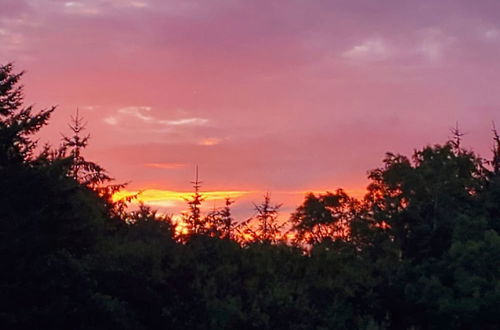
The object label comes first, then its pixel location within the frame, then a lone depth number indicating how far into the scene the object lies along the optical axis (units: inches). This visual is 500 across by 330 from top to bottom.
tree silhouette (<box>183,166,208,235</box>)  1860.5
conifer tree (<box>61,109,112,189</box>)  2928.2
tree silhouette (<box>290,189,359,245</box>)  3250.5
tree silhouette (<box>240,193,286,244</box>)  1908.1
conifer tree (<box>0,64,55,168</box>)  1378.0
